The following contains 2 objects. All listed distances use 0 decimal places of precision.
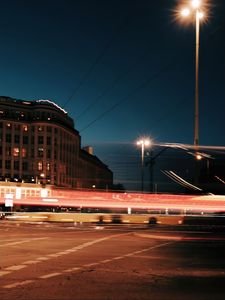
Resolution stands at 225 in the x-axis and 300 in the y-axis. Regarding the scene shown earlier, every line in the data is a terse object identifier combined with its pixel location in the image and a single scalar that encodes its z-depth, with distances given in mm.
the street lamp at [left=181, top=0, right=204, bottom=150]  29069
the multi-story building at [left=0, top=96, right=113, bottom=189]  137250
